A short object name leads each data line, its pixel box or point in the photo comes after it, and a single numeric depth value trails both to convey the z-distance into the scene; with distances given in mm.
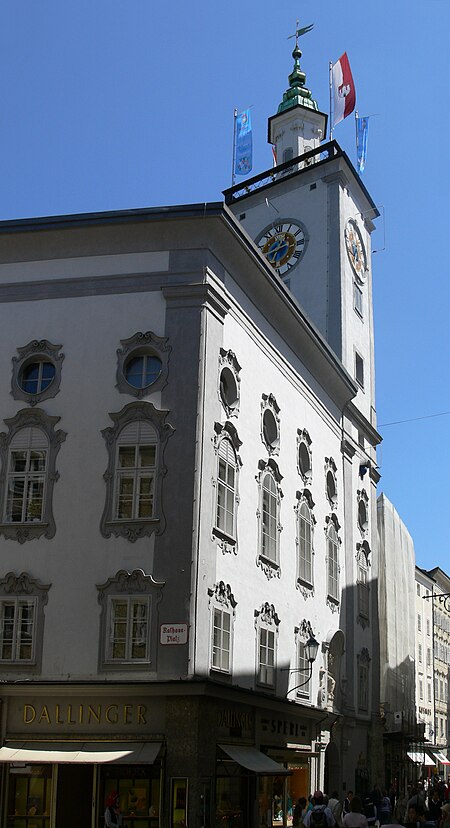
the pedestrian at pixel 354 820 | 17391
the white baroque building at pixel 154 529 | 23844
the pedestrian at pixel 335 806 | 24588
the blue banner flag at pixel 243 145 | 52897
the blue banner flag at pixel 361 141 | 51378
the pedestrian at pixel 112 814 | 22344
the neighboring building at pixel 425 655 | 70875
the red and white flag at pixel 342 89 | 50406
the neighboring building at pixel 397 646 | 45406
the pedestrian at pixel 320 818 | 20453
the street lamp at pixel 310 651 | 29978
